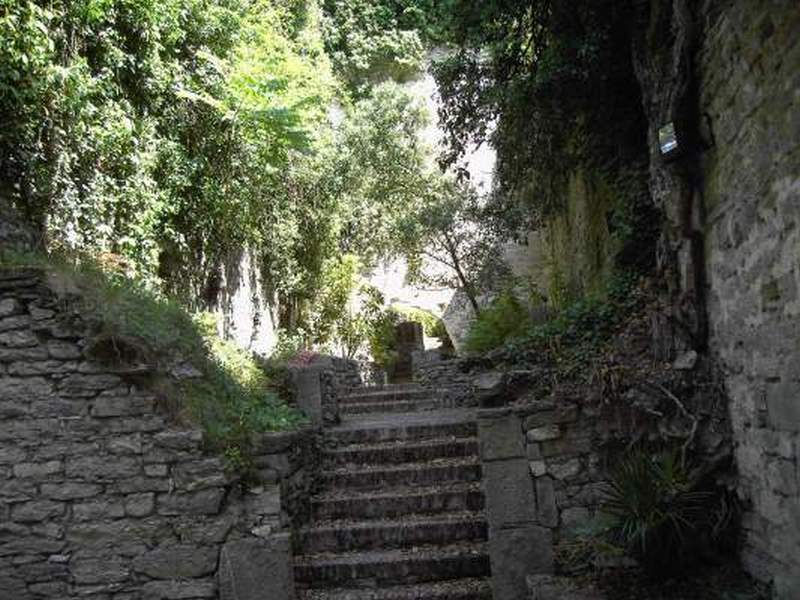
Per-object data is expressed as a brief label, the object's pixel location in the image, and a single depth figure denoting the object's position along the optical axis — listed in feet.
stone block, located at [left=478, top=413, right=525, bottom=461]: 16.39
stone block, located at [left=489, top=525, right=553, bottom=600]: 15.97
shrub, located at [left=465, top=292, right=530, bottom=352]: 33.86
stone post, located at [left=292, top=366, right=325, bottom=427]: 25.58
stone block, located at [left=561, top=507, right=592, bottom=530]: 16.12
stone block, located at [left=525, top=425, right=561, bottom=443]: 16.42
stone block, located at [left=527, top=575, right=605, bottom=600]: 14.19
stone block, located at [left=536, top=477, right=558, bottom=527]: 16.20
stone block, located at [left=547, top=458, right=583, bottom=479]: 16.34
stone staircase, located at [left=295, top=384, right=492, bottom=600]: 18.20
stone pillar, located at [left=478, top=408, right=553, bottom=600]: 16.01
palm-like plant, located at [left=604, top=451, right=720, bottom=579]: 13.85
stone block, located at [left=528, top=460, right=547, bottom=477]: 16.37
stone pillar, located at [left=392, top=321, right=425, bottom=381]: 59.41
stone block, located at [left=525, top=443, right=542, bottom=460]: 16.44
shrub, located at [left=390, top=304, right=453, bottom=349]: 63.95
